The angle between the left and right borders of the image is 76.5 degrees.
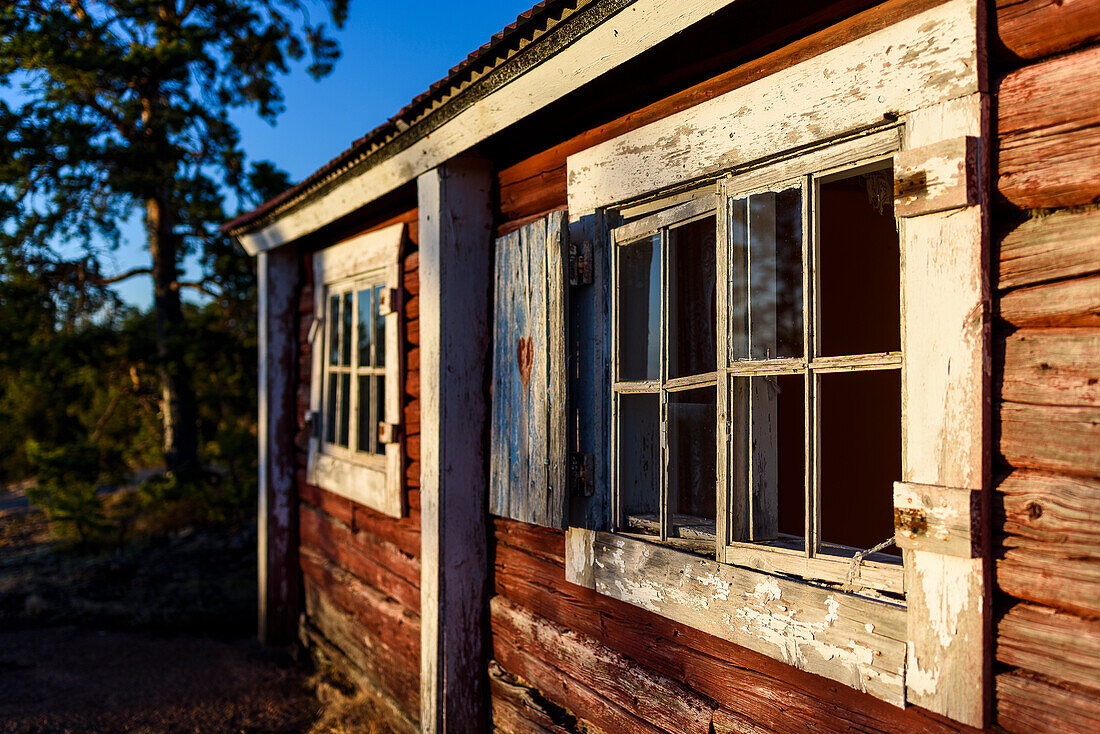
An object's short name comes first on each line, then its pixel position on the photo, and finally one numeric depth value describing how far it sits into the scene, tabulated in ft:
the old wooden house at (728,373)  4.73
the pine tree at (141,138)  28.86
